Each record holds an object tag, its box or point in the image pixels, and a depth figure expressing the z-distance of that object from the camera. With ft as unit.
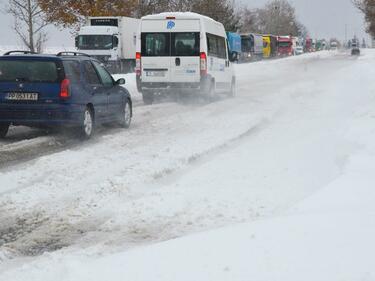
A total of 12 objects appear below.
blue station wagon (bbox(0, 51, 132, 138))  35.58
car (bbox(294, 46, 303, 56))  341.97
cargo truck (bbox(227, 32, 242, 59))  190.00
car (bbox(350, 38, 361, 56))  308.60
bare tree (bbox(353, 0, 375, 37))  155.22
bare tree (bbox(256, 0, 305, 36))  432.66
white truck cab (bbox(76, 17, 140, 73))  126.52
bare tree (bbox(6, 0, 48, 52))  134.51
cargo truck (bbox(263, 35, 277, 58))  265.95
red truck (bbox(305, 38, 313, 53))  427.58
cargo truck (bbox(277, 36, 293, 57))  300.40
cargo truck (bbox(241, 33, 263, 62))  236.63
